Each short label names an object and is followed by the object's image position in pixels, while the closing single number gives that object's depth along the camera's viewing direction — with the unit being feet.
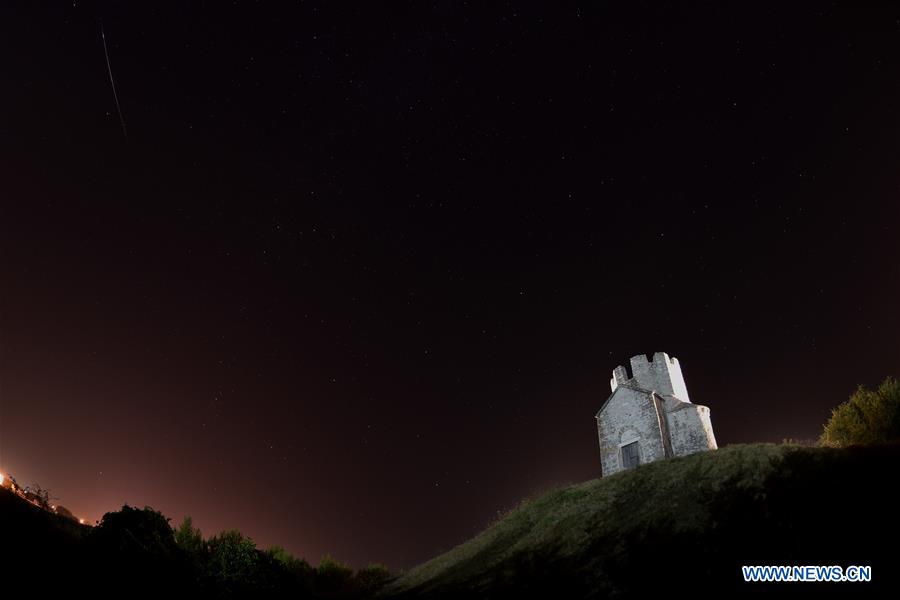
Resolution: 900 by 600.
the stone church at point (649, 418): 102.37
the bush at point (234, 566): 60.64
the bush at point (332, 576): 101.88
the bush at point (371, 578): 97.25
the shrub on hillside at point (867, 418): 80.43
